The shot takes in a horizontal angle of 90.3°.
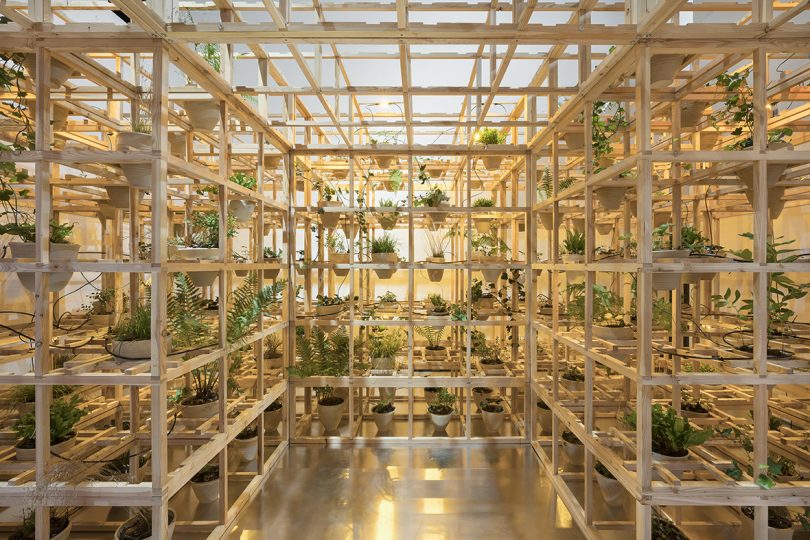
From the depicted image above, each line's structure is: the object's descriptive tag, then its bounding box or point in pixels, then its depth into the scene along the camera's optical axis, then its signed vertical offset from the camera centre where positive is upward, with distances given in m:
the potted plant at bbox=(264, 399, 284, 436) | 4.28 -1.56
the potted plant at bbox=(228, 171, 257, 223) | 3.34 +0.52
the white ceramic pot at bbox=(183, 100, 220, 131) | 2.75 +1.09
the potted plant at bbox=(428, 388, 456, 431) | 4.44 -1.56
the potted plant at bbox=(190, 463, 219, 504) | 3.06 -1.64
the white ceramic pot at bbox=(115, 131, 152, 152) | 2.16 +0.70
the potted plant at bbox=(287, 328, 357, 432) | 4.12 -0.95
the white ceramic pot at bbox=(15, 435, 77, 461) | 2.57 -1.19
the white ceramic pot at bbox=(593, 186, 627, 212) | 2.89 +0.55
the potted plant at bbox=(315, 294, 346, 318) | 4.39 -0.38
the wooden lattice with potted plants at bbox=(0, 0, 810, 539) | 2.03 +0.53
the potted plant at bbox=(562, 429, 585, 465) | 3.63 -1.60
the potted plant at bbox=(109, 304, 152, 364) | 2.20 -0.39
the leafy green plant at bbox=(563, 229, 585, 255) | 3.50 +0.24
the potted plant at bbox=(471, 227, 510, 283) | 4.20 +0.20
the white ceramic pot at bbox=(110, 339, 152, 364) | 2.20 -0.44
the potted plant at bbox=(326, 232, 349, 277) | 4.27 +0.17
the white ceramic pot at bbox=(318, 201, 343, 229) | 4.19 +0.58
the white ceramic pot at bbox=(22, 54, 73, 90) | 2.18 +1.10
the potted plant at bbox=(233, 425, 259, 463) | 3.53 -1.55
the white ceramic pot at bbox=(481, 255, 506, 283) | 4.20 +0.02
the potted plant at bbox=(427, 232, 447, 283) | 4.52 +0.02
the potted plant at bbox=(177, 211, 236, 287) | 2.64 +0.19
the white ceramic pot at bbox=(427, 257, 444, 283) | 4.51 -0.02
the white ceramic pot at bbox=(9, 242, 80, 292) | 2.09 +0.08
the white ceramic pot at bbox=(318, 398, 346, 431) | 4.28 -1.54
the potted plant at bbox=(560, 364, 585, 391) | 4.02 -1.09
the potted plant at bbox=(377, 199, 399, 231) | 4.16 +0.59
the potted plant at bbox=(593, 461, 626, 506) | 2.94 -1.57
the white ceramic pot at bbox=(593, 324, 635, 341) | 2.62 -0.40
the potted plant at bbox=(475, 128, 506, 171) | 4.20 +1.42
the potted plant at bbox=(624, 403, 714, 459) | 2.34 -0.96
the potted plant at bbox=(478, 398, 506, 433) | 4.47 -1.60
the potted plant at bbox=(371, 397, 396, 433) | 4.40 -1.57
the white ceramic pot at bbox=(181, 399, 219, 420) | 2.86 -1.00
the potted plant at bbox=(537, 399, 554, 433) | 4.57 -1.65
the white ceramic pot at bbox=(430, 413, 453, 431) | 4.43 -1.63
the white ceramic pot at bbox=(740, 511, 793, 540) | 2.48 -1.64
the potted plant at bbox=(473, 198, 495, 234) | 4.84 +0.59
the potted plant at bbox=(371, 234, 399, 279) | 4.17 +0.19
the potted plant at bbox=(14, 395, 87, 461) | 2.64 -1.08
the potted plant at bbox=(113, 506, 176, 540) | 2.38 -1.55
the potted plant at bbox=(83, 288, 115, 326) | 4.35 -0.44
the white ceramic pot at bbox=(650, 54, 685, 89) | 2.11 +1.09
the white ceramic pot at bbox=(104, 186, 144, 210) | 2.99 +0.56
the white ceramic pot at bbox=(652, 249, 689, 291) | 2.16 -0.01
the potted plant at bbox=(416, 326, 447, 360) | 5.39 -0.99
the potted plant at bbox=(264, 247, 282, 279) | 3.97 +0.12
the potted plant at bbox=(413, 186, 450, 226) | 4.22 +0.77
